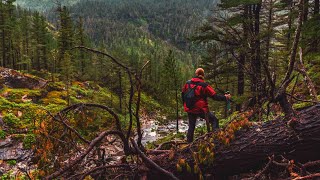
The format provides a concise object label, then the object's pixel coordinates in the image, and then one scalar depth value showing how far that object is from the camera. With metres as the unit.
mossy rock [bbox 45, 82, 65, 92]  32.96
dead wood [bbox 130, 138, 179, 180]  4.63
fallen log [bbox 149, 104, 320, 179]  4.42
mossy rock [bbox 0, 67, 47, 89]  28.53
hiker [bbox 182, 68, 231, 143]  6.39
